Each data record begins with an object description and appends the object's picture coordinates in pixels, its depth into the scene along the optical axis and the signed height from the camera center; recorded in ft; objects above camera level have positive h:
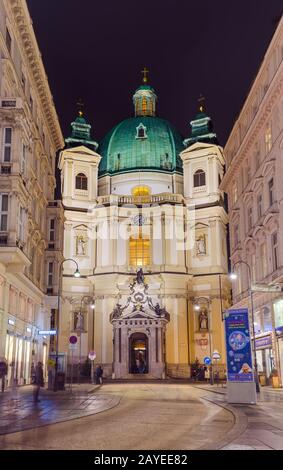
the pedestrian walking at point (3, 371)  108.17 +0.20
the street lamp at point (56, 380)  120.70 -1.78
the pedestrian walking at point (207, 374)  212.68 -1.69
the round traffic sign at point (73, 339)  124.16 +6.83
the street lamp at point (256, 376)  114.71 -1.49
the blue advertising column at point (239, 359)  84.84 +1.48
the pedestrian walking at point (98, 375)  184.71 -1.30
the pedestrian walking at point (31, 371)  155.69 +0.19
